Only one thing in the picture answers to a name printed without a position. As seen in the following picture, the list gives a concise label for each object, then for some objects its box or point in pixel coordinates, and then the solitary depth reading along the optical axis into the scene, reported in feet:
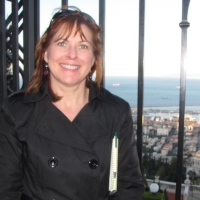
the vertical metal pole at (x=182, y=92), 4.57
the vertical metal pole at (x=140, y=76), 4.92
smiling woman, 4.37
